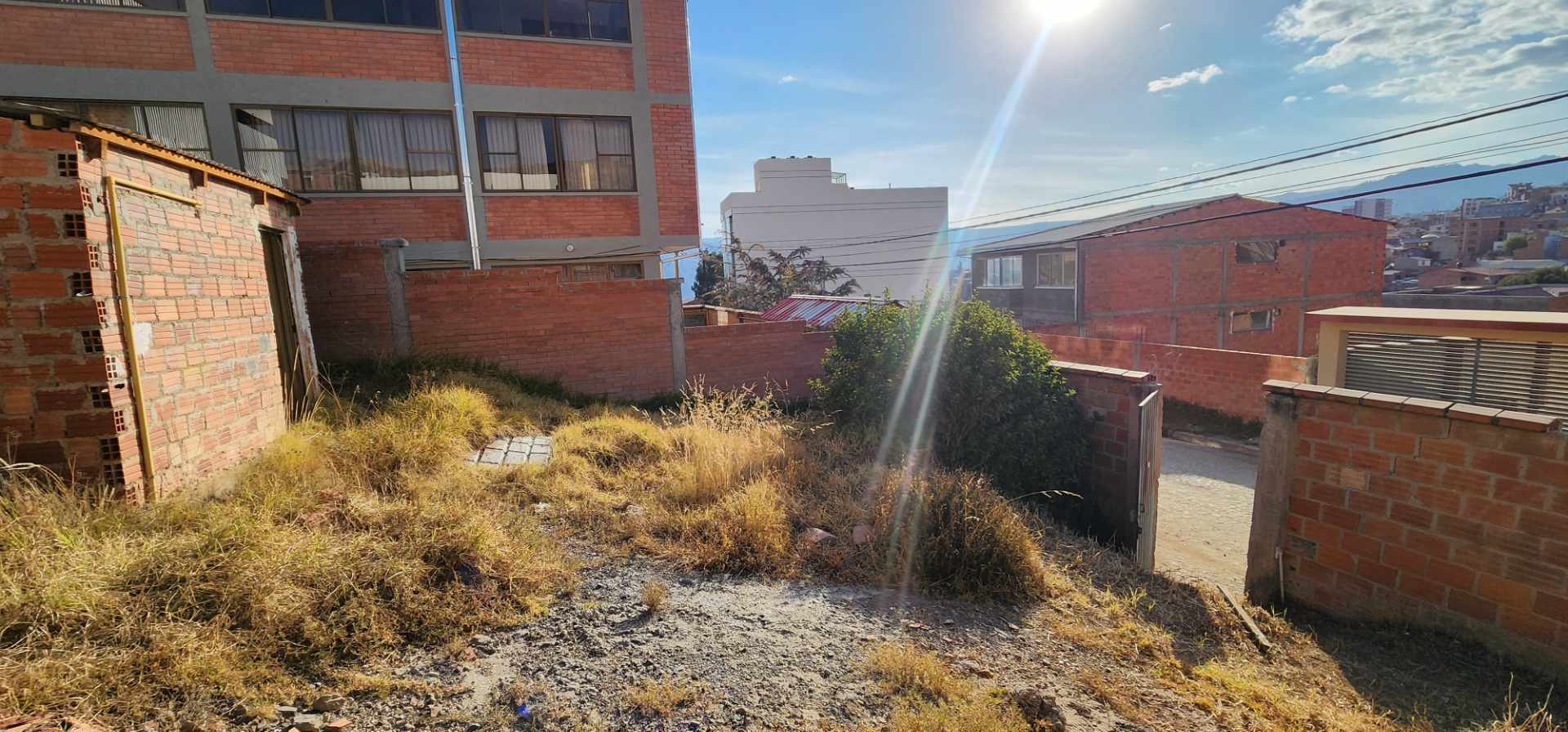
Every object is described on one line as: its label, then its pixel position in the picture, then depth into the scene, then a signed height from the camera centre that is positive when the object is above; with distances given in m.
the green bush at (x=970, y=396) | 6.79 -1.24
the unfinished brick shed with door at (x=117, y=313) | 3.72 +0.03
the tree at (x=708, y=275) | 35.82 +1.07
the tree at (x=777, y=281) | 28.27 +0.47
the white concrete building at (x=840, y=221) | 51.00 +5.62
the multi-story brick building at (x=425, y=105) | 9.71 +3.30
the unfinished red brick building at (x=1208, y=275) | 22.61 -0.03
